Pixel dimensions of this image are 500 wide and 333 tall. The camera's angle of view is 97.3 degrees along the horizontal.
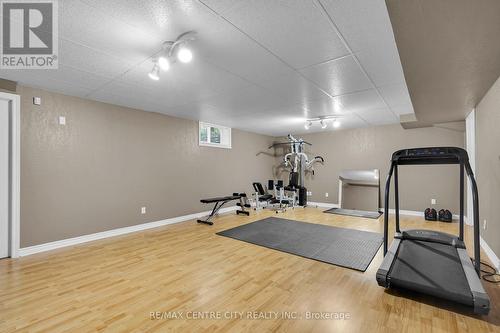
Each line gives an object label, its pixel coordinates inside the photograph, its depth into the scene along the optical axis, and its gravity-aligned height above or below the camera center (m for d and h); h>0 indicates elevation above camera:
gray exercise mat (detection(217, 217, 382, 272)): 2.80 -1.13
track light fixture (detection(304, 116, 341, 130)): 4.93 +1.12
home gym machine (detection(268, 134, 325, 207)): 6.41 -0.03
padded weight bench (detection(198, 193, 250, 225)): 4.55 -0.91
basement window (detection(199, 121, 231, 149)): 5.44 +0.86
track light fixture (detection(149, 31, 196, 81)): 1.90 +1.10
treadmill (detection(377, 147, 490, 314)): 1.76 -0.94
